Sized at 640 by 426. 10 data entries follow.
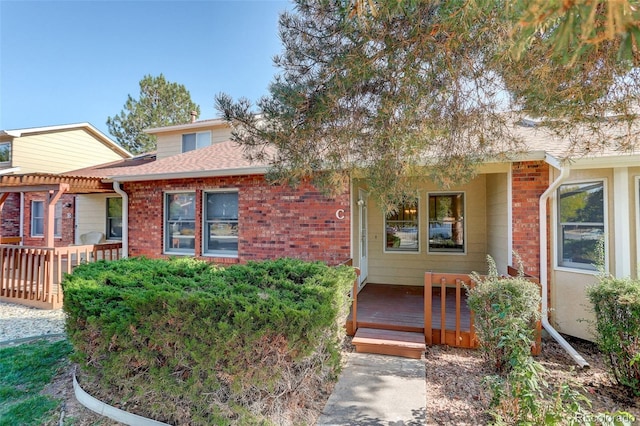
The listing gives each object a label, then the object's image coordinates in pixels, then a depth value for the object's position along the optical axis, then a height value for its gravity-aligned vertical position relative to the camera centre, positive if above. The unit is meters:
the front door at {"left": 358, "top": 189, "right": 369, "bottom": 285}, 7.50 -0.35
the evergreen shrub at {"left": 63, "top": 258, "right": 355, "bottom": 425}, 2.60 -1.09
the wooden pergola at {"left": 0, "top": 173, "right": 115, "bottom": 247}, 7.09 +0.88
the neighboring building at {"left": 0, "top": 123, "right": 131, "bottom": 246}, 11.78 +2.29
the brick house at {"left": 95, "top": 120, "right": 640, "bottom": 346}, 4.91 +0.01
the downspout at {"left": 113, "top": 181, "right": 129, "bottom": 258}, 8.15 -0.12
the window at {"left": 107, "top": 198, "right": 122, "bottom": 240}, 11.05 +0.10
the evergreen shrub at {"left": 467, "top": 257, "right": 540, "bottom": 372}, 3.54 -1.08
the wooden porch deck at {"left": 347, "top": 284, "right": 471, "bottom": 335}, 5.14 -1.67
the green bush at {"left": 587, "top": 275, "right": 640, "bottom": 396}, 3.38 -1.18
